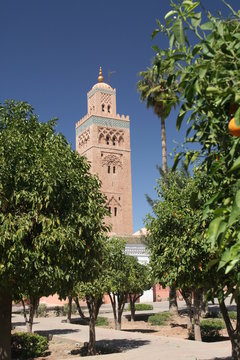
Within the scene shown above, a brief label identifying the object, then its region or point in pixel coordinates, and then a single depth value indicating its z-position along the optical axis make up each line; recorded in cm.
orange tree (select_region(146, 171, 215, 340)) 880
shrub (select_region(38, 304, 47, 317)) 3184
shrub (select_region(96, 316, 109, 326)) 2369
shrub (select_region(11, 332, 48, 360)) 1314
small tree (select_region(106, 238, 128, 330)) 1883
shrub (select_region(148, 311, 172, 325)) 2264
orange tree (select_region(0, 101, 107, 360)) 755
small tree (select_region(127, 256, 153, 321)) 2005
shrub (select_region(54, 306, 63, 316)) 3262
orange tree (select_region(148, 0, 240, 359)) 210
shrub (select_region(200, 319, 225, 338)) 1714
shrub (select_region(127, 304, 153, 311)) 3277
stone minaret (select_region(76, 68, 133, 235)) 5378
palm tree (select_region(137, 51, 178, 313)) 2530
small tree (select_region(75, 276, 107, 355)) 1349
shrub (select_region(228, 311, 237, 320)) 2230
